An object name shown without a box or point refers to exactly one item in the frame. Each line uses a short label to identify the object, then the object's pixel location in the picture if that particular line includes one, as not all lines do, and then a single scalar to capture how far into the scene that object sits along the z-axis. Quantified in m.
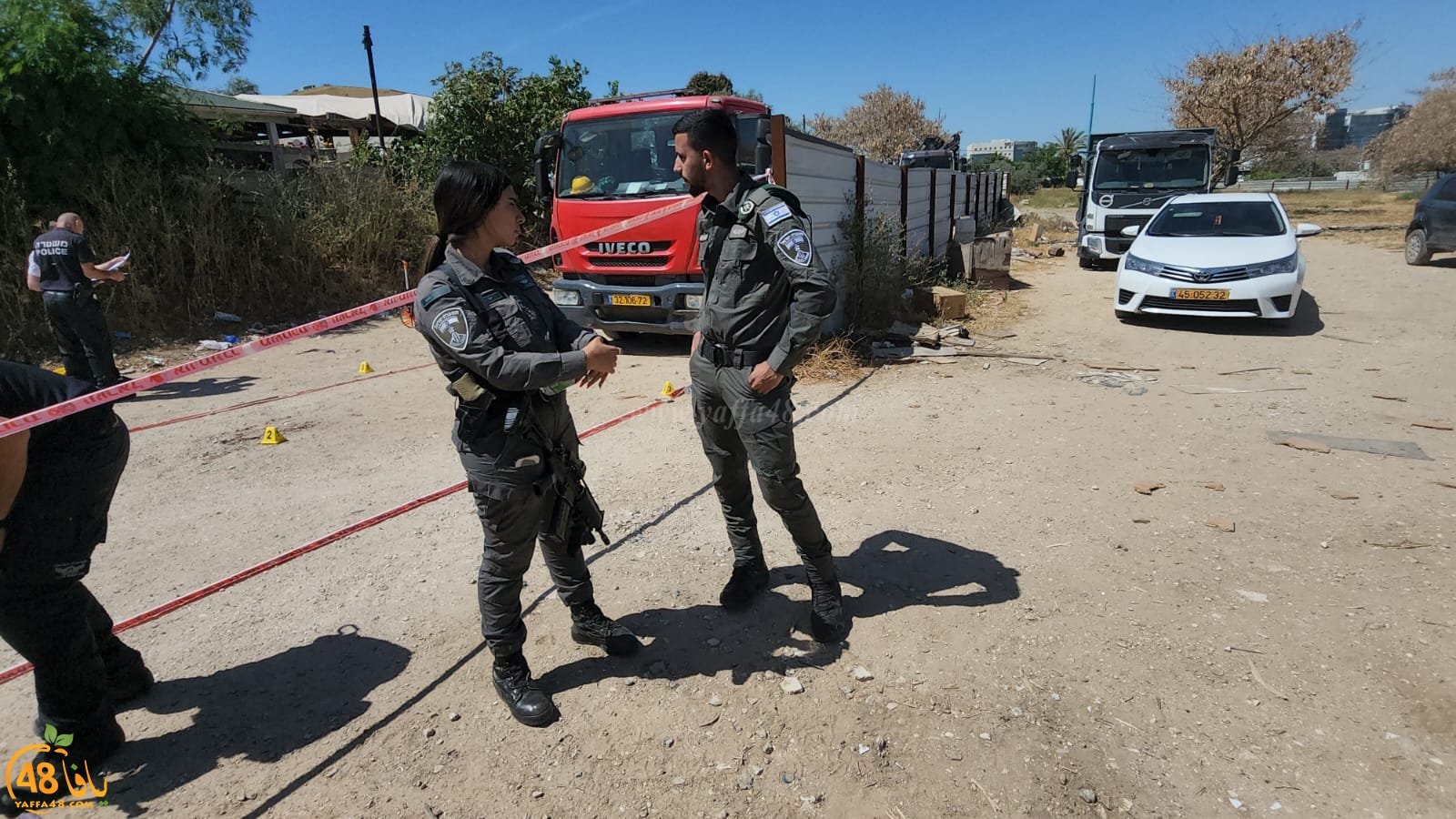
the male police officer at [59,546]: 2.08
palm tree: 57.20
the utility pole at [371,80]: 17.33
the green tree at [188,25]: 10.51
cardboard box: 8.85
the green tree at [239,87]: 19.29
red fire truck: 7.08
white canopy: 18.38
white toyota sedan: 7.70
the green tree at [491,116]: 14.19
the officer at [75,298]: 6.25
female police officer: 2.17
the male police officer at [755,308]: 2.51
